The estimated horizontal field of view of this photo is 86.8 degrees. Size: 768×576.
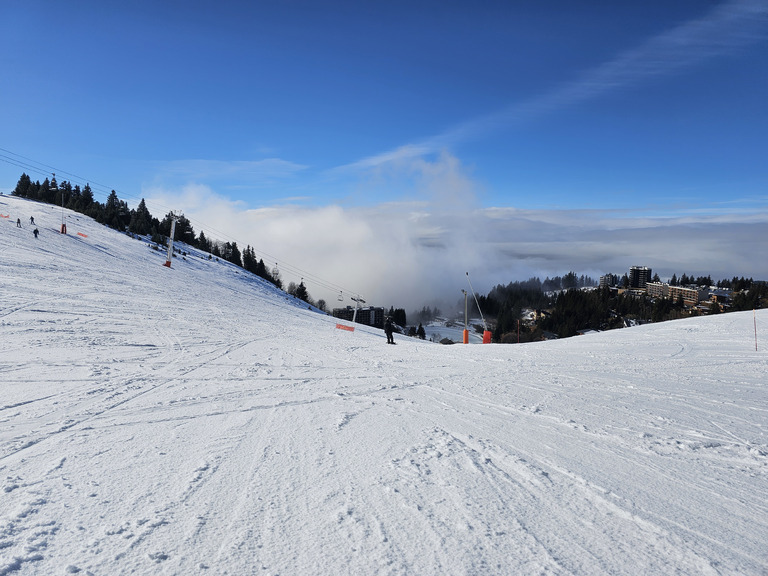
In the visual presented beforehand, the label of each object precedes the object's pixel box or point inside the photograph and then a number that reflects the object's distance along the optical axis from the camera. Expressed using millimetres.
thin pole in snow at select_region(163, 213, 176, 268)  39509
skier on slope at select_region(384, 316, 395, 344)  18231
